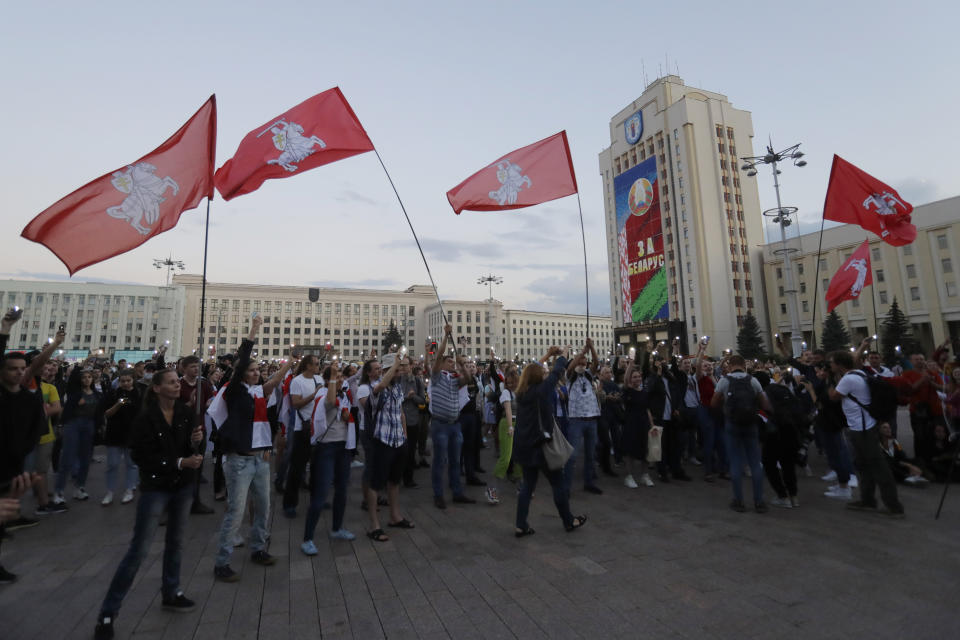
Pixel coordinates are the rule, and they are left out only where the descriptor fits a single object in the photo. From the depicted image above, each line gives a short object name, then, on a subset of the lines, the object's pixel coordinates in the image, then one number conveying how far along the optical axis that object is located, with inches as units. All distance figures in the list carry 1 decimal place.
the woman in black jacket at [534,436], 220.7
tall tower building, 2556.6
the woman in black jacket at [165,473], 144.3
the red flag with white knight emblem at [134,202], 215.8
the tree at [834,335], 1926.7
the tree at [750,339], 2217.8
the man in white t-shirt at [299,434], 248.7
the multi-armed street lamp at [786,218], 1033.5
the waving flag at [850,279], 464.8
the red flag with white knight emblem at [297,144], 278.4
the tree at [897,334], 1694.3
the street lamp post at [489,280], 2206.0
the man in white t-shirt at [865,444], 238.4
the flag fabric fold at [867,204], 399.2
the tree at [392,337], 3422.7
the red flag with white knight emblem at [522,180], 330.0
